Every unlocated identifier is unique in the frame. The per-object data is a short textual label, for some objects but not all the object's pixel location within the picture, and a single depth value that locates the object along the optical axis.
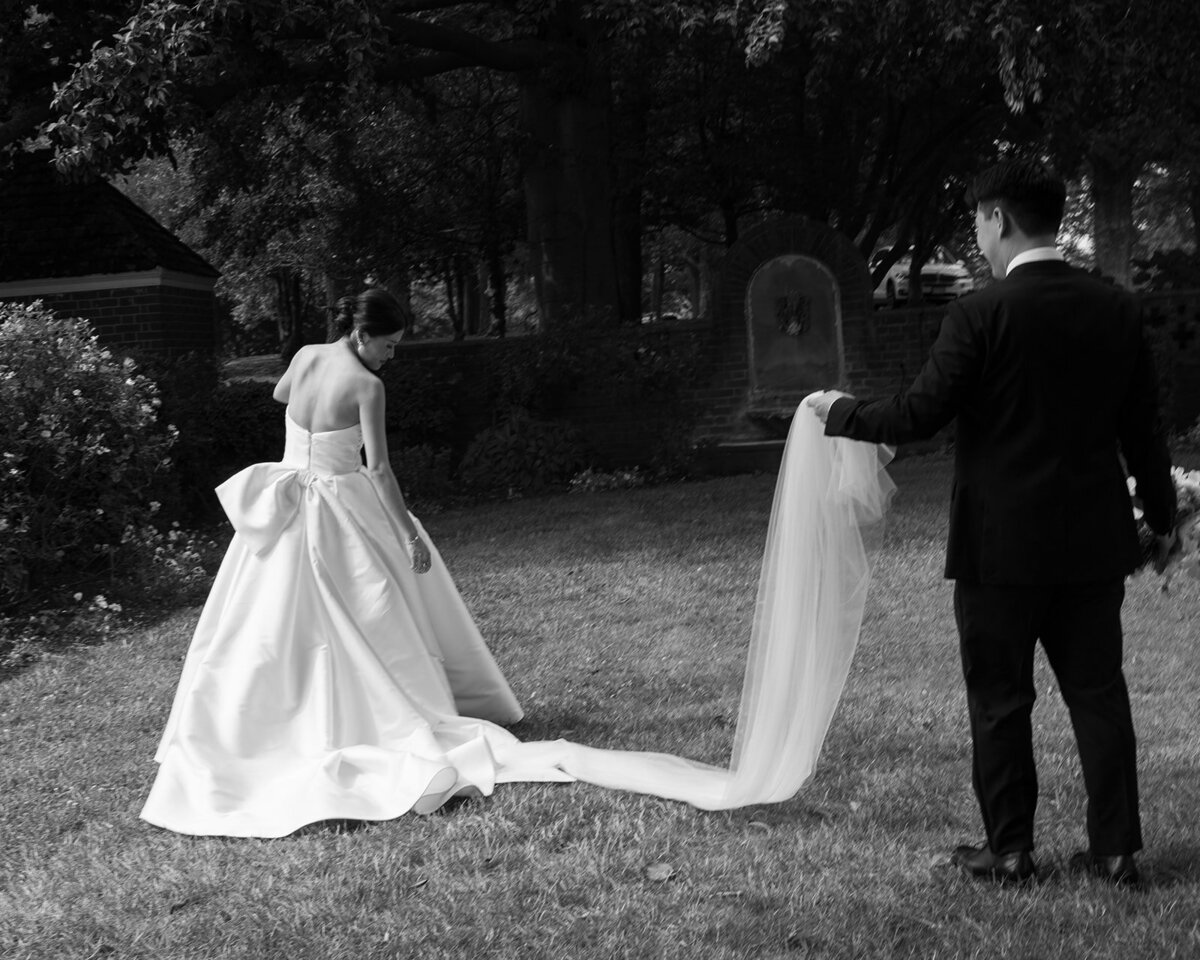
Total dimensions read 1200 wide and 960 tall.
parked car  31.64
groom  3.82
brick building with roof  16.67
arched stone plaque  17.03
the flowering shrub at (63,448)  9.48
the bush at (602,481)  15.80
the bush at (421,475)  15.74
